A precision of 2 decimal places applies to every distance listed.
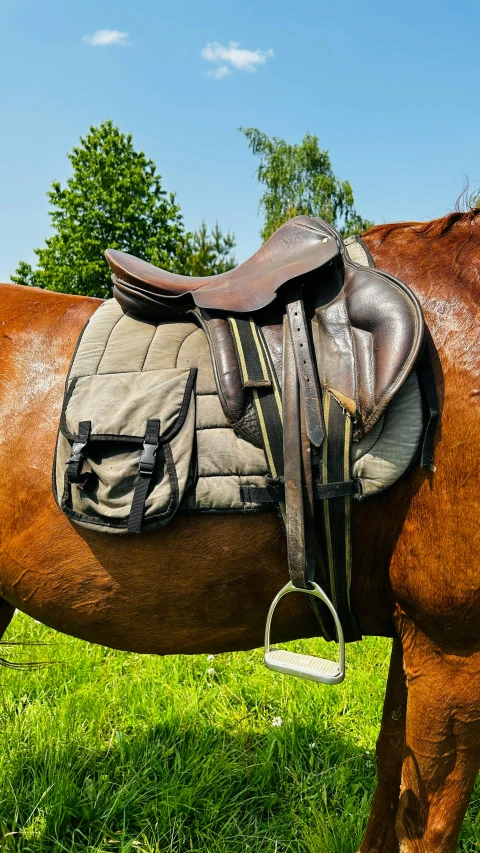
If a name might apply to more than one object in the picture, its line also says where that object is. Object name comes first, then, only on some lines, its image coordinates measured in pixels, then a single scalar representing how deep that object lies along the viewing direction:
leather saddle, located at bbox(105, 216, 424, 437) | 1.42
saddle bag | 1.48
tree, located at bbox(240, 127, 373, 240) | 25.62
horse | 1.43
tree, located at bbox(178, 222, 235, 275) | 23.48
